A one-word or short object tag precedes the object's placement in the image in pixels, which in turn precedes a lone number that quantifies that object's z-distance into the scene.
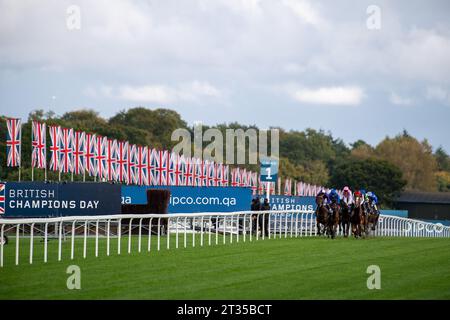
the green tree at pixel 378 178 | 95.75
